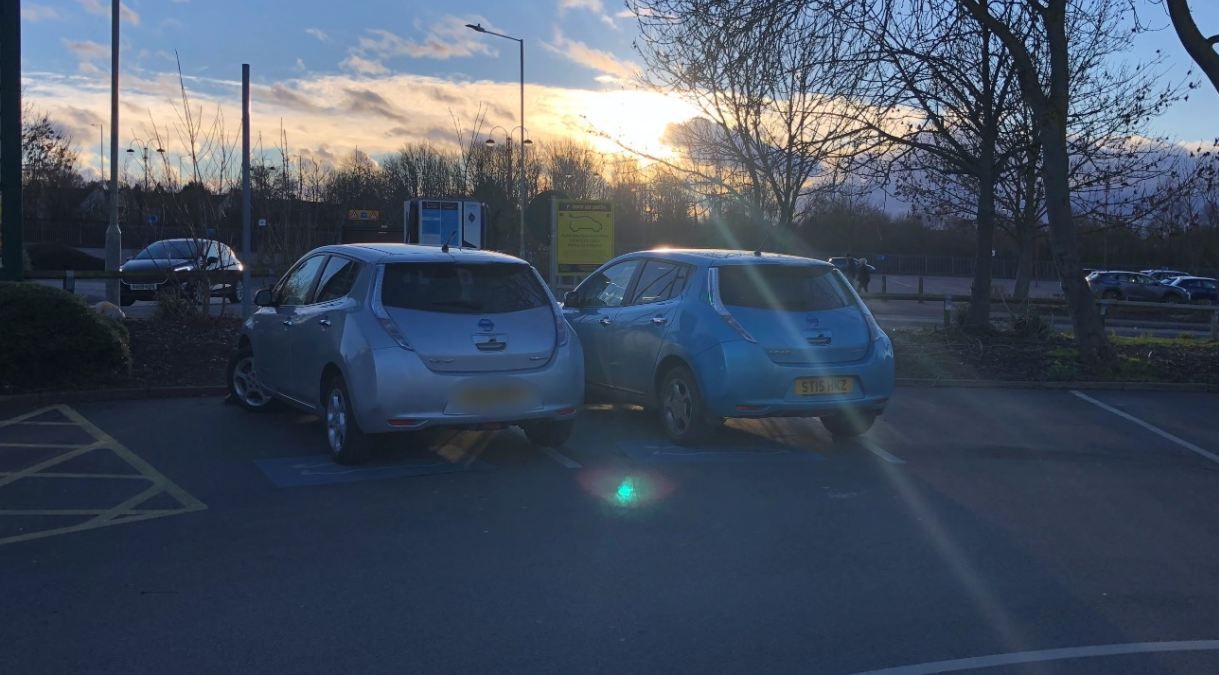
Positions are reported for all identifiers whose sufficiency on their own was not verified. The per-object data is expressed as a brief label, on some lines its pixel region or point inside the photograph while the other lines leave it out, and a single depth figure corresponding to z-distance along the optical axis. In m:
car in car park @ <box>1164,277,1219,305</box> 45.67
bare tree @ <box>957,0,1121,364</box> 13.97
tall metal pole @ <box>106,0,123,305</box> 18.64
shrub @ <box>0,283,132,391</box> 10.26
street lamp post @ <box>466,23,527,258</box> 26.41
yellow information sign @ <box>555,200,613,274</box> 22.17
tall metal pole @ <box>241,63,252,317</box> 14.77
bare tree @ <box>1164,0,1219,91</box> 13.72
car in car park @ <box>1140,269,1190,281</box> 46.51
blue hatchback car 8.31
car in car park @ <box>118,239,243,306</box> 15.29
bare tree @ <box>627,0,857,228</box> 13.56
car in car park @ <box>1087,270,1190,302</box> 42.12
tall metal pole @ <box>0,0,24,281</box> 12.34
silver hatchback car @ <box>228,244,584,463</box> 7.42
